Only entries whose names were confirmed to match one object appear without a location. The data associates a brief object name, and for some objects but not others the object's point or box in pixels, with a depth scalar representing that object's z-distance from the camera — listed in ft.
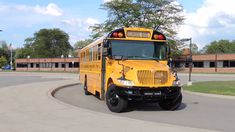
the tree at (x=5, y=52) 353.05
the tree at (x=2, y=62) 293.34
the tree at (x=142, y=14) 146.53
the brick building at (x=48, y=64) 224.14
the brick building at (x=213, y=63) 161.62
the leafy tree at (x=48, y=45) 325.11
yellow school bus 27.12
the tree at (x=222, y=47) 310.32
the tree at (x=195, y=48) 326.10
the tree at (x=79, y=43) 367.73
